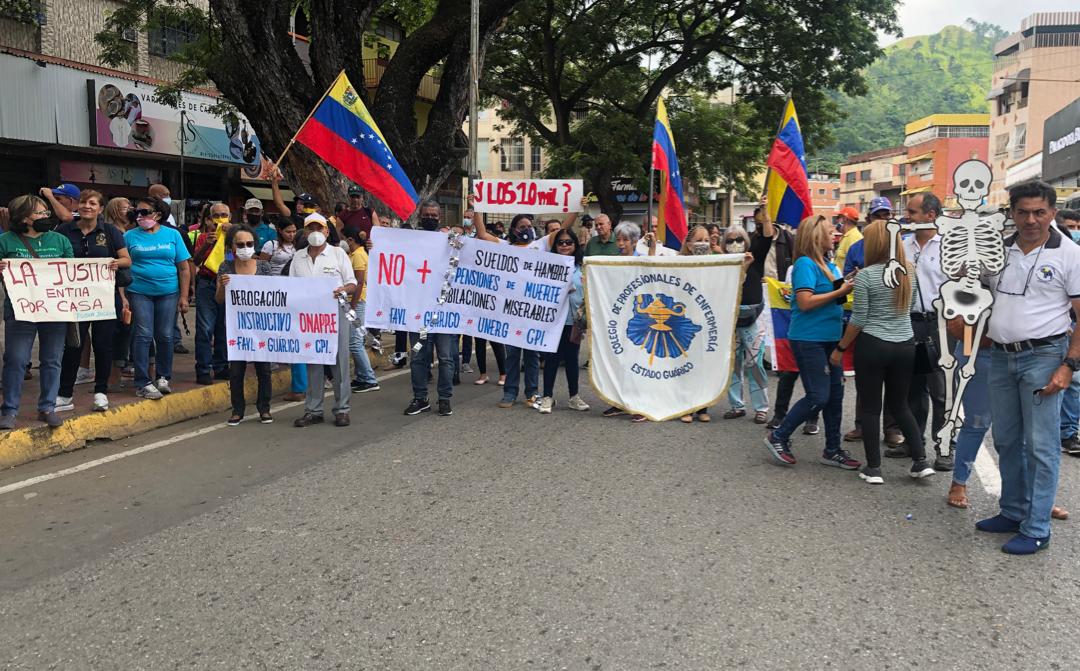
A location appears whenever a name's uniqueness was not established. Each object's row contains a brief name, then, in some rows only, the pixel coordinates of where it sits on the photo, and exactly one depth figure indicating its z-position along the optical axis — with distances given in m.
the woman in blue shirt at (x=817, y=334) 6.06
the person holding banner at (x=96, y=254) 7.42
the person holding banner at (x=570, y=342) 8.26
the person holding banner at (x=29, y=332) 6.66
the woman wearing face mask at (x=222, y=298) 7.66
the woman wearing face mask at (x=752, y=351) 7.89
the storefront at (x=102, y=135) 17.62
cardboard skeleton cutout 4.89
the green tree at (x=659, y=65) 23.84
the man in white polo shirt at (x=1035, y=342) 4.51
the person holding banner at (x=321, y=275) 7.62
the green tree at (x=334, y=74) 12.59
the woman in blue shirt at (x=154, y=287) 7.88
